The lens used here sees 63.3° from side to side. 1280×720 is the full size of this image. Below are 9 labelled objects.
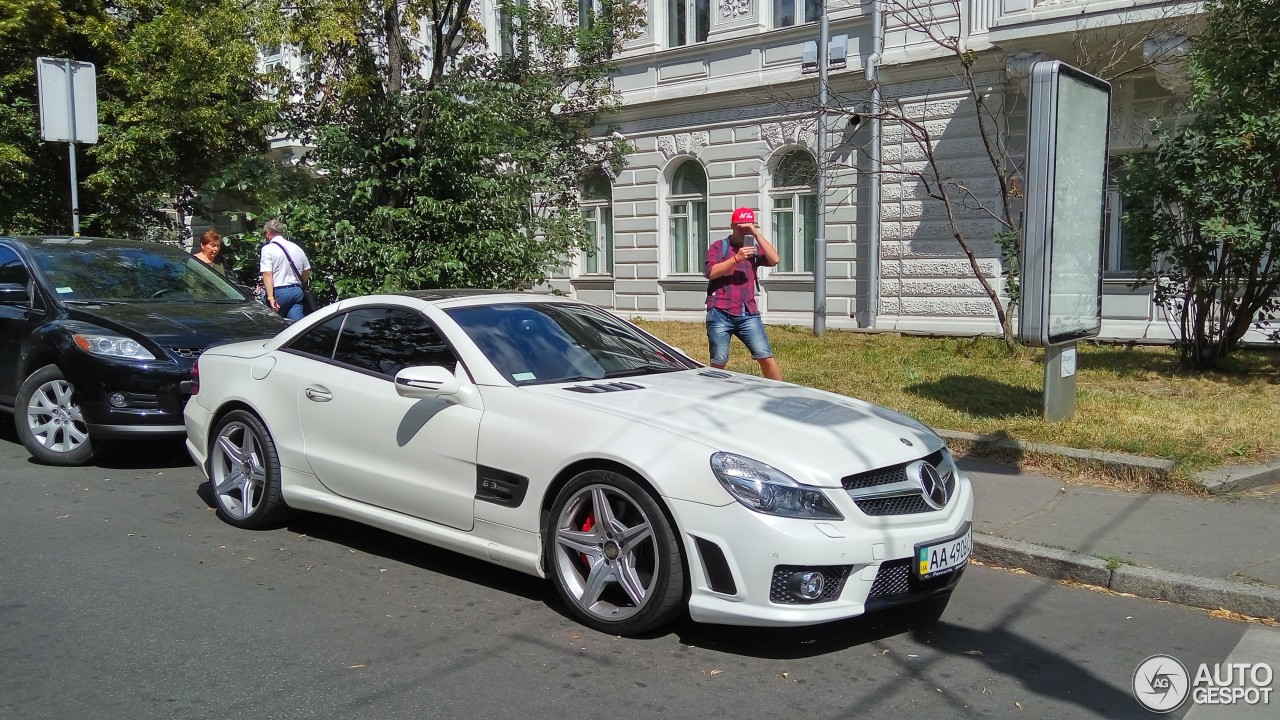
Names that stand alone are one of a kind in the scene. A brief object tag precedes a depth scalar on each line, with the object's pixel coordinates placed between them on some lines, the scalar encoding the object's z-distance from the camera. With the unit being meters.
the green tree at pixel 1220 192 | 9.45
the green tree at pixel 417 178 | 11.06
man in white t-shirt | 11.46
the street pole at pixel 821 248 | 16.28
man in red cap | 8.80
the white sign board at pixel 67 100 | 12.21
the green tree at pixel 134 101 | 17.09
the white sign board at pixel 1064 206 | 7.64
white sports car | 4.19
